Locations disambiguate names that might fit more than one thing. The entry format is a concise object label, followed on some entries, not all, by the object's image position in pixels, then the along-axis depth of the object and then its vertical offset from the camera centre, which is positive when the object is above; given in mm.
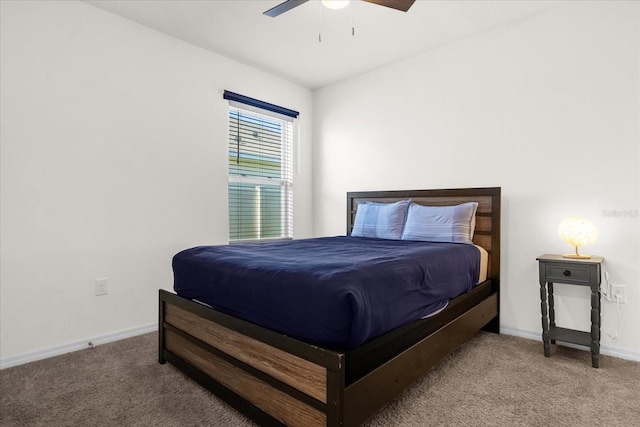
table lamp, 2357 -140
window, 3668 +449
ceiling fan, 2023 +1207
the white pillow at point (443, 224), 2838 -109
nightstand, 2230 -476
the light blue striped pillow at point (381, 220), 3225 -89
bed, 1344 -701
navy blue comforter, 1385 -354
